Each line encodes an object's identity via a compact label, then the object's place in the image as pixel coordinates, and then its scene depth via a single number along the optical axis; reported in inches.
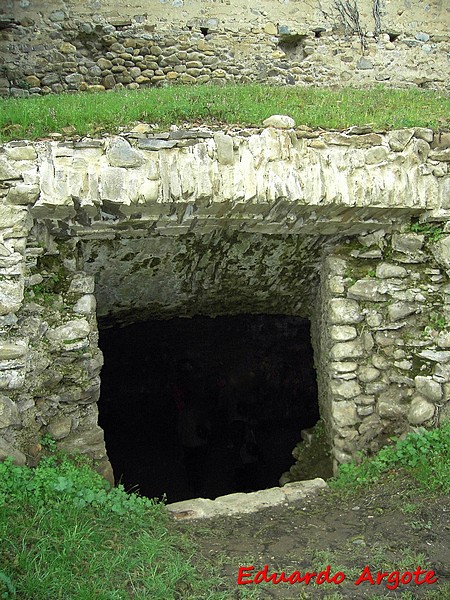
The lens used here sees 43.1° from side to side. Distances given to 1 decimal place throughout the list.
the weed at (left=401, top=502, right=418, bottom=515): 139.6
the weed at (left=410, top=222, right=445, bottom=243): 164.8
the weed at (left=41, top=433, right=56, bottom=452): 148.8
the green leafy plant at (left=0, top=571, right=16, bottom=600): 93.1
